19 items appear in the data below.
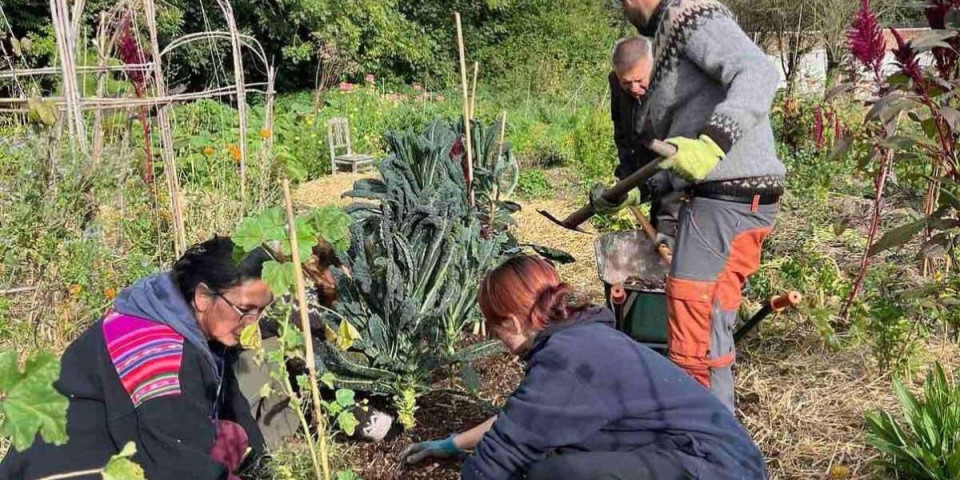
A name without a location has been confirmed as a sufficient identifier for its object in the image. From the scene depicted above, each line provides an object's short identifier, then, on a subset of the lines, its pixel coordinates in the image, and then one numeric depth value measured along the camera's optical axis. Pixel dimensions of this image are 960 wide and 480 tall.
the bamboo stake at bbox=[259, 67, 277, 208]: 6.25
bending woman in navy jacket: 2.06
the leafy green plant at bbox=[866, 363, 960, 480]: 2.60
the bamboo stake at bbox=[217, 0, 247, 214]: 6.14
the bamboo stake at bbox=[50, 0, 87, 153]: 4.80
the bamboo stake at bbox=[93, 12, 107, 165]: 5.26
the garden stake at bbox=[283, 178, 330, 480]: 1.84
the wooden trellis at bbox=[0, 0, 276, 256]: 4.80
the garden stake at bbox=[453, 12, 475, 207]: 3.82
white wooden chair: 10.32
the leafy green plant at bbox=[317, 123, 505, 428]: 3.15
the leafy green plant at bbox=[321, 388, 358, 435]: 2.07
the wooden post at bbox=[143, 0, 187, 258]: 4.84
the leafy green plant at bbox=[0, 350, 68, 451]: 1.33
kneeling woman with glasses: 2.18
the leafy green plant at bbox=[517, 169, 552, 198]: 8.59
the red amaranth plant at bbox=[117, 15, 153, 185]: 5.14
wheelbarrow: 3.10
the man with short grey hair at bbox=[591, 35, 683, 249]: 2.99
